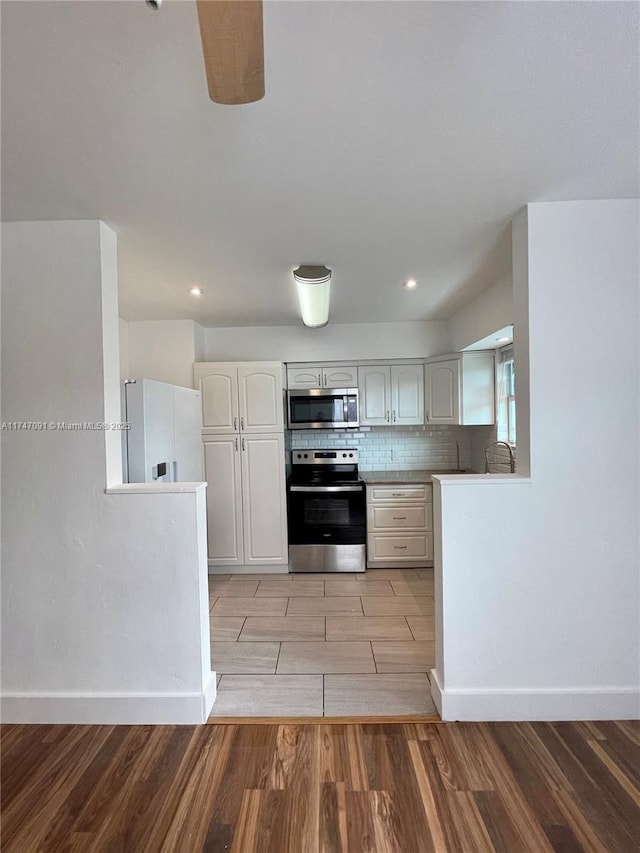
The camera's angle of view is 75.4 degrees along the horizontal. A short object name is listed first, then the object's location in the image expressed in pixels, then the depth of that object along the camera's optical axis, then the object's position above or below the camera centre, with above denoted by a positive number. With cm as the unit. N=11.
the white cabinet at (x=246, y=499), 372 -68
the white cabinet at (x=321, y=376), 410 +46
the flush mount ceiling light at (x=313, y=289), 240 +82
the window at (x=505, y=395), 366 +22
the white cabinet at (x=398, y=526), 381 -96
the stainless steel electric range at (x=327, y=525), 375 -94
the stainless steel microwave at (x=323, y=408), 399 +15
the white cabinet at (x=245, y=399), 374 +23
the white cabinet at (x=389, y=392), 411 +29
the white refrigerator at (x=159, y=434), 220 -4
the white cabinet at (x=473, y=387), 369 +29
